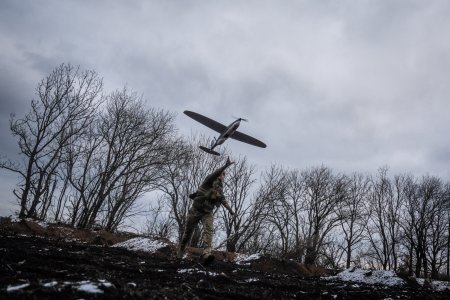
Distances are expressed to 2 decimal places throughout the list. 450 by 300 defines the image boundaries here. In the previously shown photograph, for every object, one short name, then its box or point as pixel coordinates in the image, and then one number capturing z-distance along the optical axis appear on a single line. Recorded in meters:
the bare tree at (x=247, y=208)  27.64
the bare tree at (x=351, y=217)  32.22
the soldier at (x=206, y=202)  7.32
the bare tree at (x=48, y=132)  17.89
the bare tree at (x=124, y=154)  20.66
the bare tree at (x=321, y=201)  31.80
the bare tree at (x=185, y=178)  26.02
